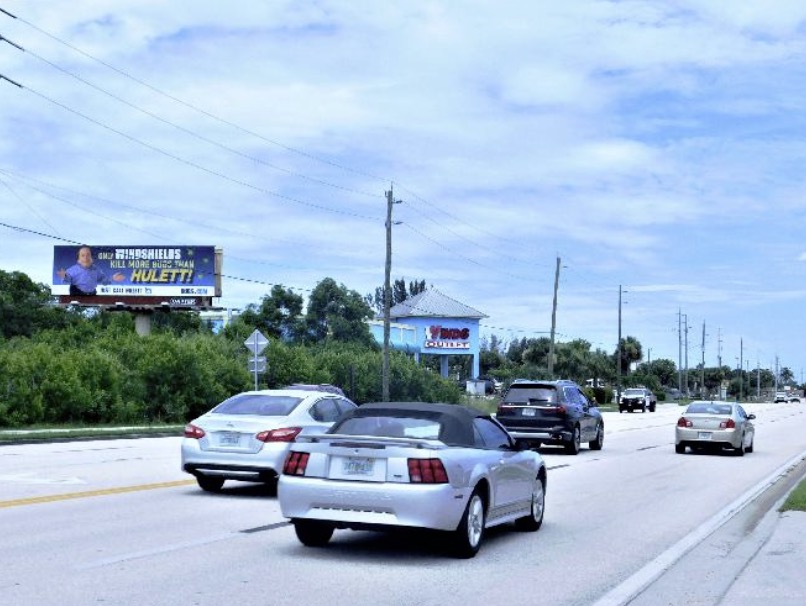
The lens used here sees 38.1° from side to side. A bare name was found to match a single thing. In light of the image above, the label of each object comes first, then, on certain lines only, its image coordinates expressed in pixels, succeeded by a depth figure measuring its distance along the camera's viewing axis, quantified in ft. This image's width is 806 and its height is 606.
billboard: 220.43
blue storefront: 323.98
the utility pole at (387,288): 162.64
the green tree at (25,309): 249.96
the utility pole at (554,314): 237.25
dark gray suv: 92.63
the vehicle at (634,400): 263.70
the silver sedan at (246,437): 51.88
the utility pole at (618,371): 293.23
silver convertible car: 34.78
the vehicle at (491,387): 347.85
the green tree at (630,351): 441.68
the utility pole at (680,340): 434.71
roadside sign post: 128.26
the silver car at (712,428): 95.40
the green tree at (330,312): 295.28
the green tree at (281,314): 292.20
